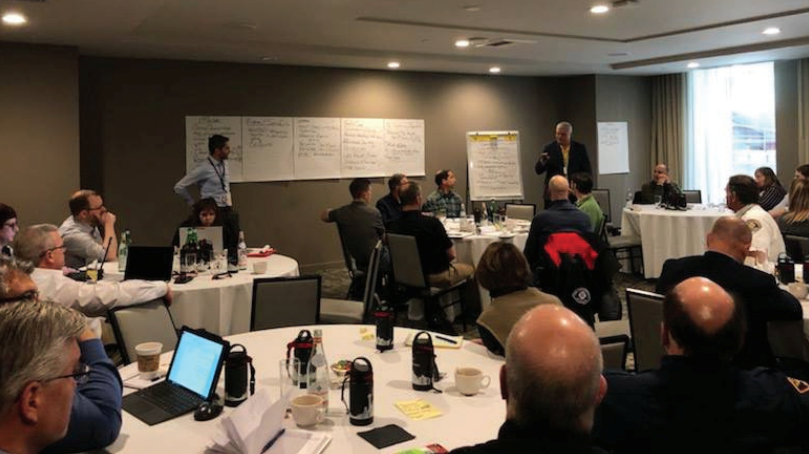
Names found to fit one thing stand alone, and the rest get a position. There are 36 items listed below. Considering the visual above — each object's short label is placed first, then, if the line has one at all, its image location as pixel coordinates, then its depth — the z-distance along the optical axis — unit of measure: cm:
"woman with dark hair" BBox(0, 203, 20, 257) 421
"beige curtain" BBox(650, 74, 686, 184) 1027
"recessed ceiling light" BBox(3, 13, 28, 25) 480
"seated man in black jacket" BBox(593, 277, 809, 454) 172
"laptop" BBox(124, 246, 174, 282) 408
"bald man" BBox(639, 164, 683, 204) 788
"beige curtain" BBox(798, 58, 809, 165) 875
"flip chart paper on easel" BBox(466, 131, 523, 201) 955
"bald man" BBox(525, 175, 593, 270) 461
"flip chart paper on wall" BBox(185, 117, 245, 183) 762
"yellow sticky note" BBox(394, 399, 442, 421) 210
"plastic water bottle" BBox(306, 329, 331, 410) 220
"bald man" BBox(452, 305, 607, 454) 126
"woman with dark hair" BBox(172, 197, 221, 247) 509
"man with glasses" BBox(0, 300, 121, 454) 125
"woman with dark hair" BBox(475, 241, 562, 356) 273
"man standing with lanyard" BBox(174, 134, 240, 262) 652
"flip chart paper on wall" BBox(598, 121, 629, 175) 1022
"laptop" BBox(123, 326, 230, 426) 215
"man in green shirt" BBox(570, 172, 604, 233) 589
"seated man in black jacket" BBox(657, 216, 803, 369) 285
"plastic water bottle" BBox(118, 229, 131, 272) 454
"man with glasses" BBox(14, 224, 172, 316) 321
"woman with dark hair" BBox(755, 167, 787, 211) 696
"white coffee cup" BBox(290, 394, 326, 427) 200
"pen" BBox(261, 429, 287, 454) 181
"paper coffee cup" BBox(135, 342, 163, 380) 251
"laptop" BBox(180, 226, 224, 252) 457
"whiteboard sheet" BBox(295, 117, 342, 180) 825
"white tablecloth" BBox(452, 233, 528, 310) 588
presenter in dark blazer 793
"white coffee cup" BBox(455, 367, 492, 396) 225
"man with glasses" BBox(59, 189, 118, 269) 457
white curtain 994
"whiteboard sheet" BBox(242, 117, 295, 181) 793
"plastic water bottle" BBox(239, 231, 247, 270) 467
